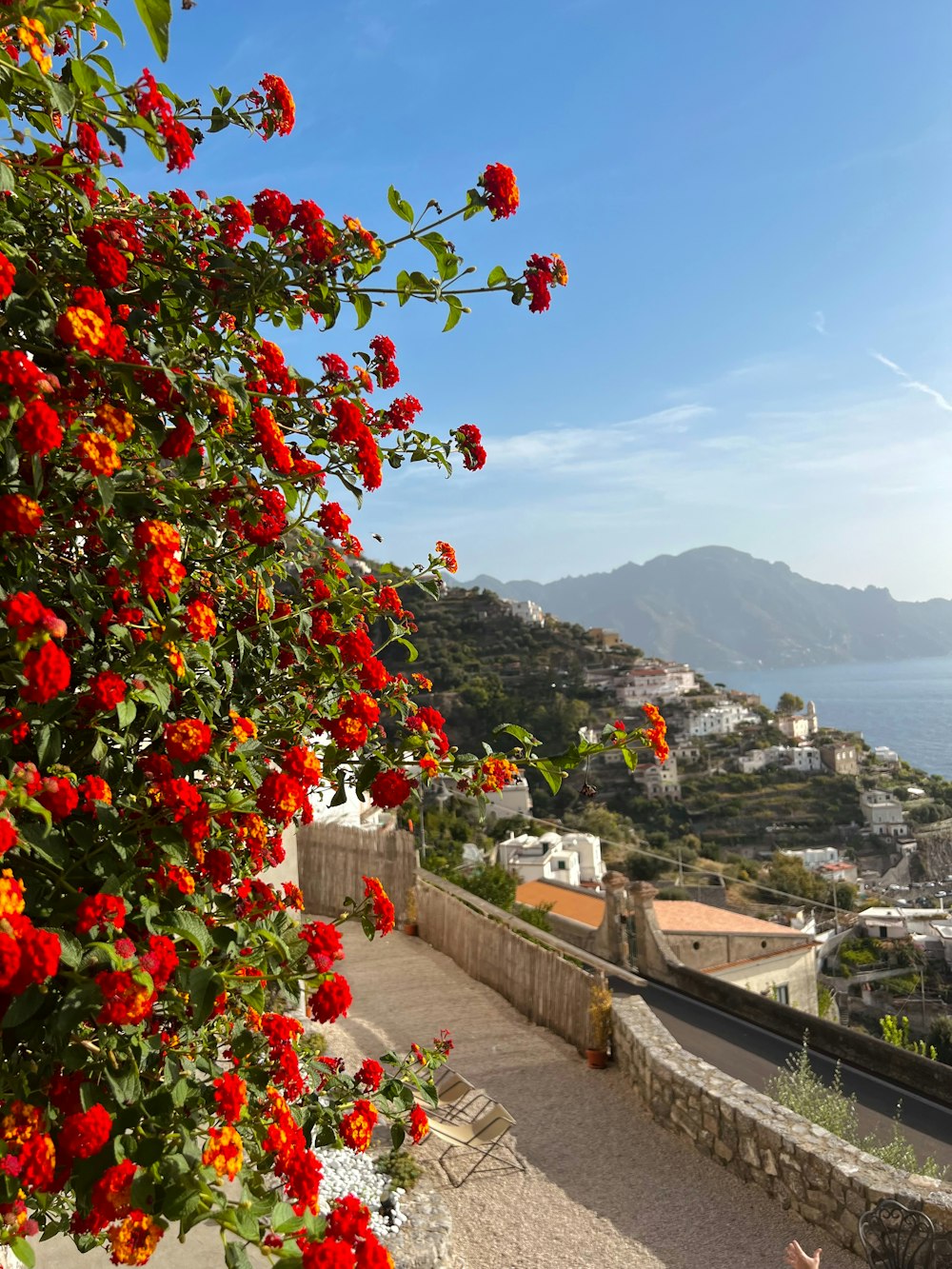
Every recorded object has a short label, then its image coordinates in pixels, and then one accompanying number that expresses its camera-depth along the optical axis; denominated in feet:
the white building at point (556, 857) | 93.86
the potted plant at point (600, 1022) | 24.52
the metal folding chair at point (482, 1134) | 18.79
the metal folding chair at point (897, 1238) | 13.99
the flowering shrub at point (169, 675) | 4.25
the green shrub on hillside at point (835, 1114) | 19.34
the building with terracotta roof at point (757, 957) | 52.49
